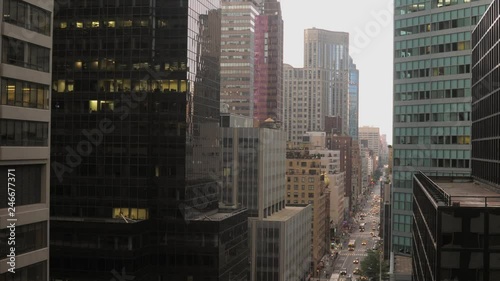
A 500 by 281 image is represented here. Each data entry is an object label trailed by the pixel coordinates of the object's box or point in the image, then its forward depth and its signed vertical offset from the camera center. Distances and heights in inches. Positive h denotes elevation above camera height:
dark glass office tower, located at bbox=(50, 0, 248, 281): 3186.5 +64.6
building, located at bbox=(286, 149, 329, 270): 6761.8 -465.2
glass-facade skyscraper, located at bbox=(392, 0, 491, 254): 3316.9 +284.0
